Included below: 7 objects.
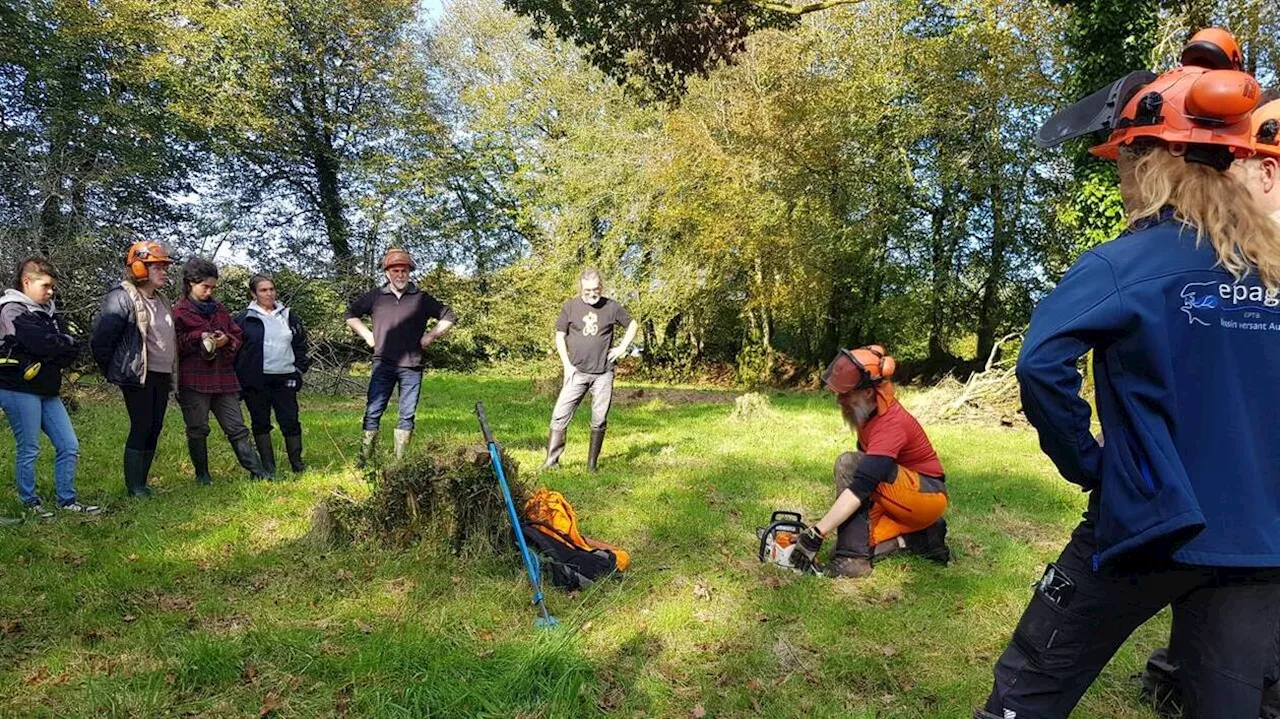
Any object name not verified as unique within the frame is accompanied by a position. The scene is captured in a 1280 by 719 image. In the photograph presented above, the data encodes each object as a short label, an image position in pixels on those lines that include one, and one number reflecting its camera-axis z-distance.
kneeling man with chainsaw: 4.39
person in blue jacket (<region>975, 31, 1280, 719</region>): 1.76
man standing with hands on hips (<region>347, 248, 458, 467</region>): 6.57
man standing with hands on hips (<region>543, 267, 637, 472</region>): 7.18
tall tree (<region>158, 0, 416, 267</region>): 18.88
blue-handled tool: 3.66
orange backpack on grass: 4.23
